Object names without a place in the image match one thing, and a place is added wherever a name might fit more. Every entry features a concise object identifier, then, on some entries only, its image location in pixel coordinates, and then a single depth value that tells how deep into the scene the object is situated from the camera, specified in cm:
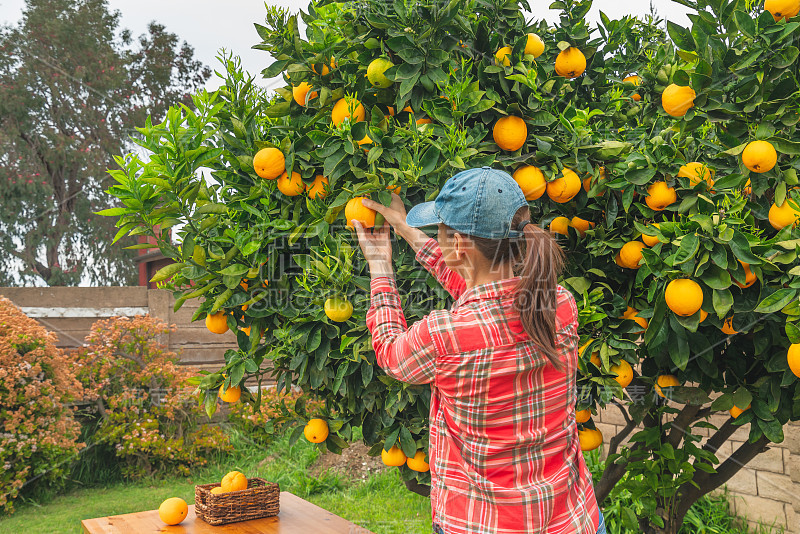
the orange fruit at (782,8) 168
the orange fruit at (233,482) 291
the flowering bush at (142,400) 575
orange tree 171
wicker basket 280
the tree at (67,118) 1231
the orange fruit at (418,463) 198
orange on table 278
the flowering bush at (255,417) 642
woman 141
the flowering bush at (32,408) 495
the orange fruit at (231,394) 209
